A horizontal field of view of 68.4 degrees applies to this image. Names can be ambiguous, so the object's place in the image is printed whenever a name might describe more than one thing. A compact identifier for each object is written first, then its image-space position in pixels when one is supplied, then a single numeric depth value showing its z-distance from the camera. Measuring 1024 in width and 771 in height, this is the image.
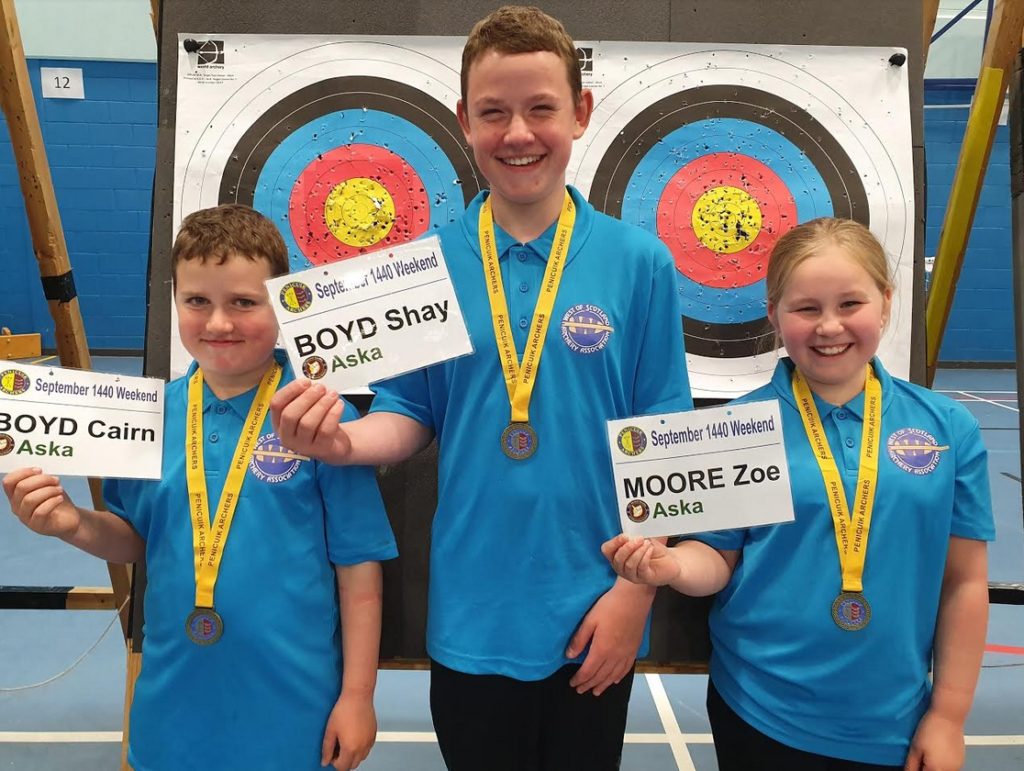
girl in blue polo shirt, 1.18
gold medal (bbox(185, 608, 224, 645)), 1.17
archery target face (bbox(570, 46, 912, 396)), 1.82
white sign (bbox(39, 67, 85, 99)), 7.43
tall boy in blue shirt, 1.17
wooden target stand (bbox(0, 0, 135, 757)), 1.73
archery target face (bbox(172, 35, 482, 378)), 1.80
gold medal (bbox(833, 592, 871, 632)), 1.18
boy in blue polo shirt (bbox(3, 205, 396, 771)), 1.17
